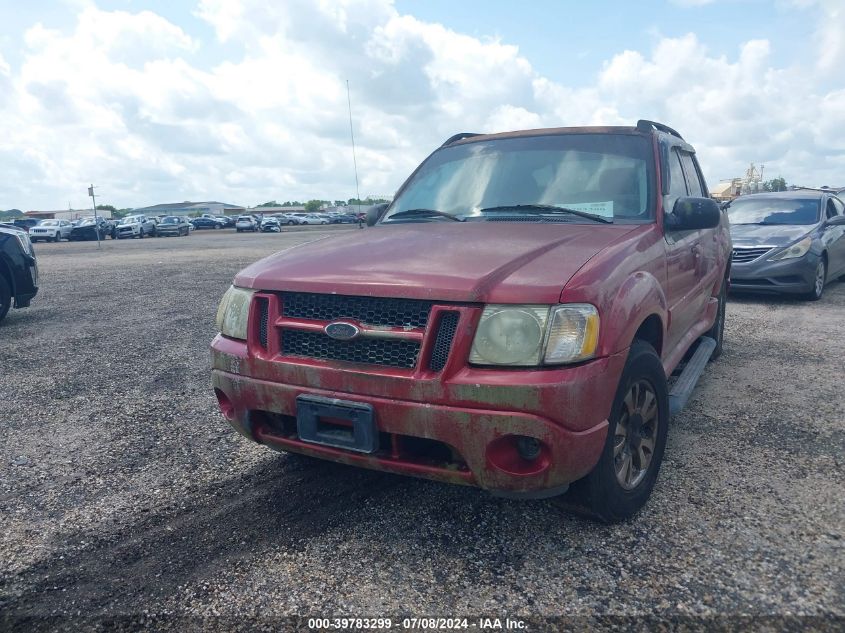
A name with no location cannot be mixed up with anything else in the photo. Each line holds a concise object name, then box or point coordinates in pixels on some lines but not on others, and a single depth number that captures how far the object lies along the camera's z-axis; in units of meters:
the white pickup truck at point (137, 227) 41.09
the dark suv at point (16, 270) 7.67
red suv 2.31
